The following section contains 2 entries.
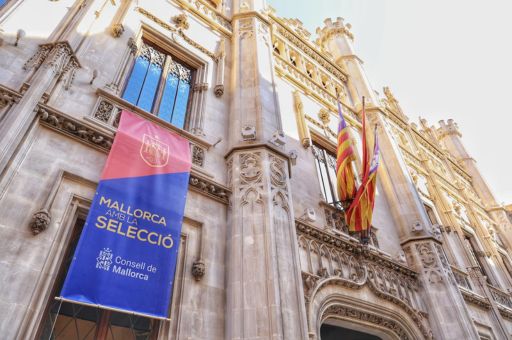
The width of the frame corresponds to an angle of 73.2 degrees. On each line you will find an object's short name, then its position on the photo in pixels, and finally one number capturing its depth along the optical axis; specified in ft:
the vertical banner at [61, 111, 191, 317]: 14.76
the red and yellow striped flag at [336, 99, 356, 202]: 30.99
